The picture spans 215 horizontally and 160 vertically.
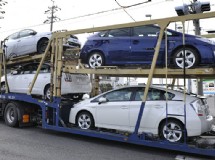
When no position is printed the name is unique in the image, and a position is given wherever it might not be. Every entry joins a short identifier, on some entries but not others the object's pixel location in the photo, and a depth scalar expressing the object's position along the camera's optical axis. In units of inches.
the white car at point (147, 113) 283.9
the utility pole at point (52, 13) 1654.8
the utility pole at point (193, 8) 352.8
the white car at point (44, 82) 406.9
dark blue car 293.7
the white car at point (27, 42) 433.7
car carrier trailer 281.3
